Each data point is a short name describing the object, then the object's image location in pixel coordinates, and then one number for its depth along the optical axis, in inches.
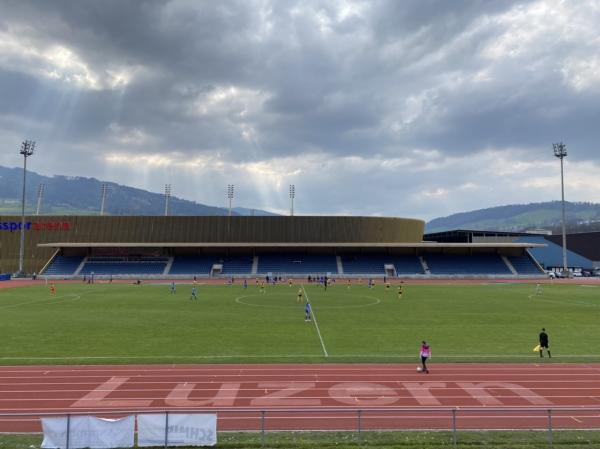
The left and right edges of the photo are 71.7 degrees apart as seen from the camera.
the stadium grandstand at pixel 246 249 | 3230.8
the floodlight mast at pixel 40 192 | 4269.9
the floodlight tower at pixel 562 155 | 3332.7
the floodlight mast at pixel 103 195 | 4121.6
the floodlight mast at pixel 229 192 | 4505.4
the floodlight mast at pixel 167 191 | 4500.5
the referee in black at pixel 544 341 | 768.1
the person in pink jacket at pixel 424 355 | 681.0
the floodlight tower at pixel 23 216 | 3058.6
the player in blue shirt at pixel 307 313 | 1167.7
